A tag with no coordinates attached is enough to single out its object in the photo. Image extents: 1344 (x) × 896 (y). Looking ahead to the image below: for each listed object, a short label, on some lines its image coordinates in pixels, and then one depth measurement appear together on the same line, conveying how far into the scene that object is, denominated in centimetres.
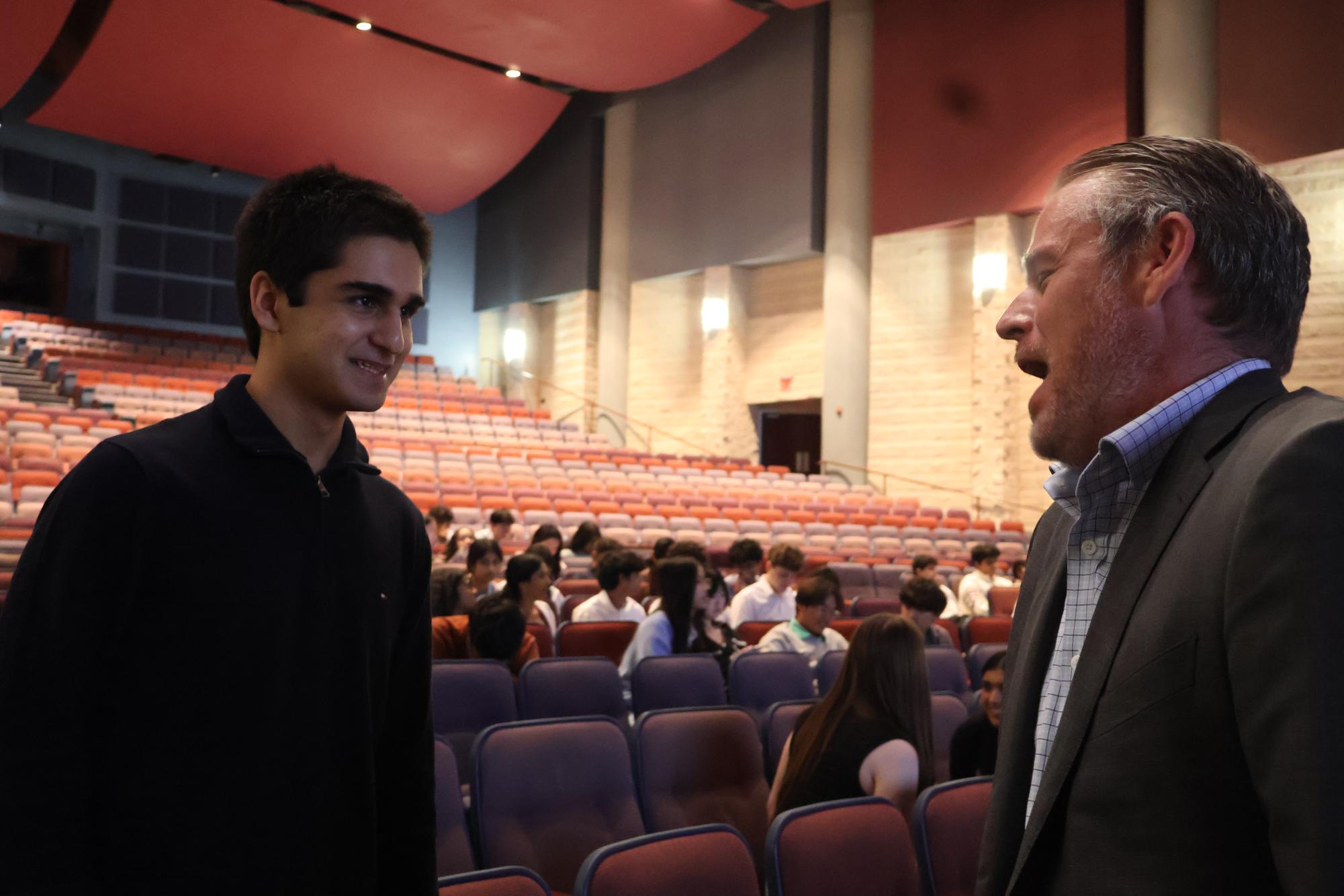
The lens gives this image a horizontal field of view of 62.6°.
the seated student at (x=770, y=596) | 644
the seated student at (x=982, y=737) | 356
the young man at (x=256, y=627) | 121
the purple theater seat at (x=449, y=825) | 290
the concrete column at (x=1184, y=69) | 1223
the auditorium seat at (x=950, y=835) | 249
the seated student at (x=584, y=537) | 808
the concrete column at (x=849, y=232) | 1580
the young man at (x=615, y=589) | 568
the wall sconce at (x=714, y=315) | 1766
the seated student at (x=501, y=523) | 764
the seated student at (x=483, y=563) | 579
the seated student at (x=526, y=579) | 496
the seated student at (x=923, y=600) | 557
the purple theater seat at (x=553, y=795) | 297
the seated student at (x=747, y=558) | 701
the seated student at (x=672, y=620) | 500
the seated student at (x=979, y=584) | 802
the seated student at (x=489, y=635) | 434
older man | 86
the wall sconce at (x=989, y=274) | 1418
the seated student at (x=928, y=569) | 755
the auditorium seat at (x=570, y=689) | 409
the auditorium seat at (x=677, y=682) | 438
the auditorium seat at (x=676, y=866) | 203
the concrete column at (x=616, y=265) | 1912
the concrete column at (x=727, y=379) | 1764
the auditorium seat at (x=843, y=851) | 226
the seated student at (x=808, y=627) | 525
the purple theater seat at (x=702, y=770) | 333
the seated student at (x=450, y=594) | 522
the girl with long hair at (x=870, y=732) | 304
